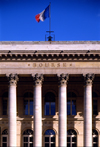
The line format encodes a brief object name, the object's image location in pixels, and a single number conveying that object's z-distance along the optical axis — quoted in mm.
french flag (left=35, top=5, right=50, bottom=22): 78812
